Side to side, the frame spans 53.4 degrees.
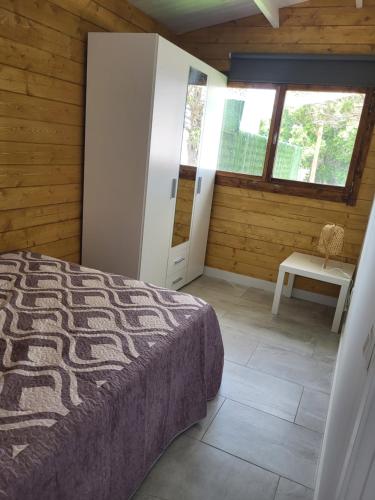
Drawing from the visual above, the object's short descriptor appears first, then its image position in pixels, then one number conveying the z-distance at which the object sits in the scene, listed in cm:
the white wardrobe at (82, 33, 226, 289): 250
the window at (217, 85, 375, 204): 320
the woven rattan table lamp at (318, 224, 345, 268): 310
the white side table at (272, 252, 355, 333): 293
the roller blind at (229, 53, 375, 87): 304
